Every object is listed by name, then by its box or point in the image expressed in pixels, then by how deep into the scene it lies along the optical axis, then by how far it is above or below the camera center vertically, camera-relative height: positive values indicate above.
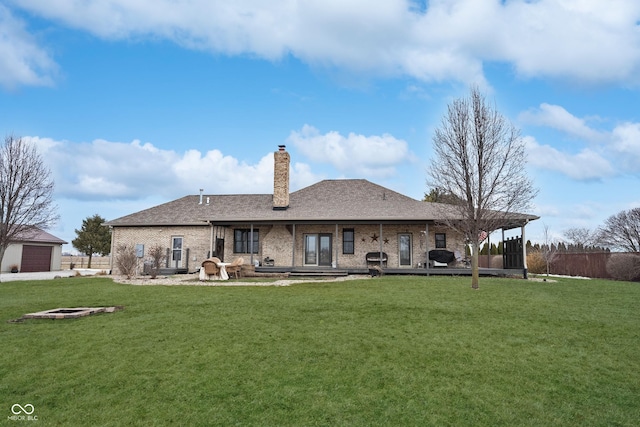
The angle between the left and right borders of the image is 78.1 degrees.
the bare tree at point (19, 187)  18.91 +3.30
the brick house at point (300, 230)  20.27 +1.47
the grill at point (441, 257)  19.55 +0.01
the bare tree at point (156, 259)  20.10 -0.22
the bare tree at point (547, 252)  24.80 +0.38
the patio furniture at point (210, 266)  17.30 -0.47
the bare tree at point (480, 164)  13.97 +3.34
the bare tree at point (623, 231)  33.47 +2.41
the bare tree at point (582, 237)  39.69 +2.19
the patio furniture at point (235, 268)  18.09 -0.58
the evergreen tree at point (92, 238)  38.34 +1.57
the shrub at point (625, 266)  21.16 -0.42
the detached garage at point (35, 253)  30.70 +0.05
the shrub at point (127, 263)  20.09 -0.43
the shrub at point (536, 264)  27.03 -0.42
